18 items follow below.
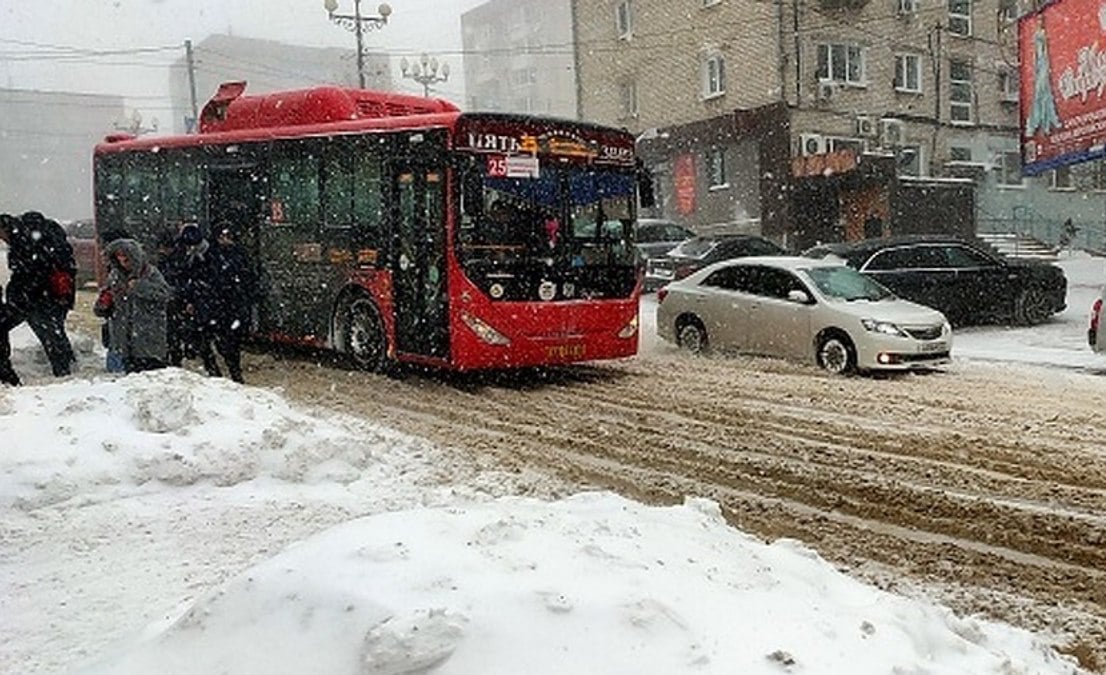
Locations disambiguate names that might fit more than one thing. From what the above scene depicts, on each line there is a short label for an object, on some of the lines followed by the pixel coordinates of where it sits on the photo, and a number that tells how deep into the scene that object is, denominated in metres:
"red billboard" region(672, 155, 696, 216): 35.53
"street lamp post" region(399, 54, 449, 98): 39.50
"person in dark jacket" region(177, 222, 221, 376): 10.85
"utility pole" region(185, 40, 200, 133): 44.47
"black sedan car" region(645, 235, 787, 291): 21.11
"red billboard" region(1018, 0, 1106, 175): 19.89
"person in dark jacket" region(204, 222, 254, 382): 10.89
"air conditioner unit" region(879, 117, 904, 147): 34.88
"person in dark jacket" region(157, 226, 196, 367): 11.02
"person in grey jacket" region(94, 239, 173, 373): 9.45
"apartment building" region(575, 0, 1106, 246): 31.48
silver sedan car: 12.13
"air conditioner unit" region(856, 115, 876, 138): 34.28
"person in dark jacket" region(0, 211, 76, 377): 10.14
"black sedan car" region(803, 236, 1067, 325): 16.77
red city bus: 10.86
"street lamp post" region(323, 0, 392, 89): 31.58
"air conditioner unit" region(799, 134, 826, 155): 32.56
